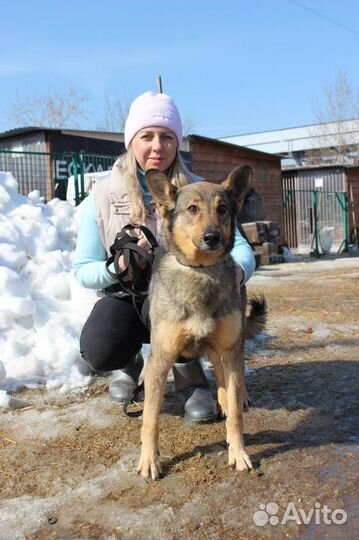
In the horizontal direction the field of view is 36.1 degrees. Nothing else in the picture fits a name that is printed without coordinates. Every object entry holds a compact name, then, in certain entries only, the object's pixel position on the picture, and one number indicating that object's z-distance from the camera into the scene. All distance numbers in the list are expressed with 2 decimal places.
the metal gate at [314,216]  19.94
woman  3.51
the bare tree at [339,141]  40.56
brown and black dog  2.80
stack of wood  14.66
